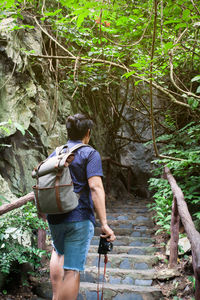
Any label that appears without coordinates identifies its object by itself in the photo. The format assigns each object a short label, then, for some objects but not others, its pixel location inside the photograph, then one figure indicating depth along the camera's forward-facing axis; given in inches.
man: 70.1
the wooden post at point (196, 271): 62.9
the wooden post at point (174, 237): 123.5
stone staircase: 106.8
